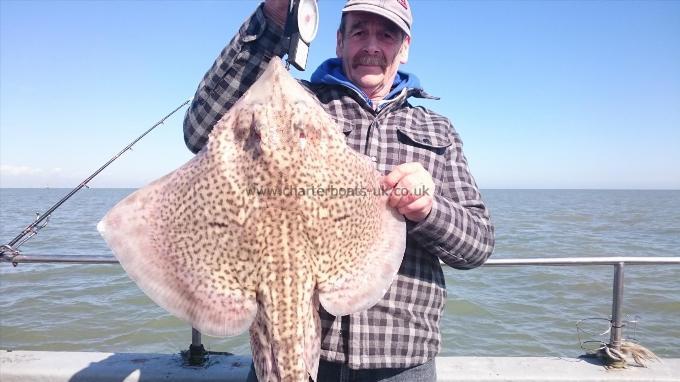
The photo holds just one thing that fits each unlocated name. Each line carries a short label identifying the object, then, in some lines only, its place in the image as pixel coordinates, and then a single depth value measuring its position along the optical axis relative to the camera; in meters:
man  1.05
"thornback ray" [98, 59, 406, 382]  0.85
